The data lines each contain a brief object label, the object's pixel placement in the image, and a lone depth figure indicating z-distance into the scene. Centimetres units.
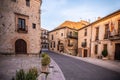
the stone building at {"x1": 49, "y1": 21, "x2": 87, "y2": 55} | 2734
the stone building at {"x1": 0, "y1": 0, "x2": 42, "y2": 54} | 1266
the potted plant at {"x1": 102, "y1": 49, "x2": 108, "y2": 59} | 1496
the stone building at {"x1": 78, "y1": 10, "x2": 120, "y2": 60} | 1406
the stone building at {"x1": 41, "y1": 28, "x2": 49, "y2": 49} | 5126
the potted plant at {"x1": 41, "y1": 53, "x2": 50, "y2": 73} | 655
